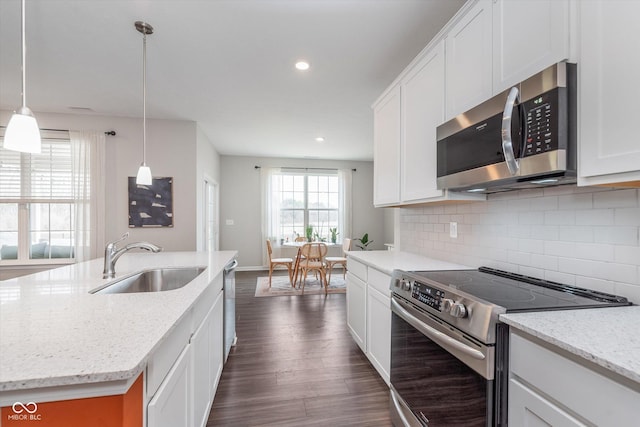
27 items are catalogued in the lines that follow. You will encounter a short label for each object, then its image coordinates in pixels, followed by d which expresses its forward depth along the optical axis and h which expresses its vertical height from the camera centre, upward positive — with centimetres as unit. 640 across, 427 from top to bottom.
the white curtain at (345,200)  672 +30
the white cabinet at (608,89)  86 +40
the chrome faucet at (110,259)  173 -28
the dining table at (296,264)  477 -86
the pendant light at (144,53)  199 +123
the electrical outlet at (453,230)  216 -13
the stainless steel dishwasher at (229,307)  230 -79
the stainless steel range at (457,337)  100 -51
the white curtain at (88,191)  367 +27
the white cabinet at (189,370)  88 -62
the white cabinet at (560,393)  67 -47
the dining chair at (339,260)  513 -85
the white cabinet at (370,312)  190 -77
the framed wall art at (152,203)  384 +12
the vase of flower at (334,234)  665 -49
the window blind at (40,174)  359 +48
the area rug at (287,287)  458 -126
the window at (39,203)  361 +11
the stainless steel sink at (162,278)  197 -47
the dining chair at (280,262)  499 -87
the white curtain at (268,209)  634 +7
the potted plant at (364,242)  662 -67
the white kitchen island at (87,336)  66 -37
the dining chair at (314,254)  462 -67
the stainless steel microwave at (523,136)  104 +32
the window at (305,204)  639 +20
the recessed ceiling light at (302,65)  246 +127
